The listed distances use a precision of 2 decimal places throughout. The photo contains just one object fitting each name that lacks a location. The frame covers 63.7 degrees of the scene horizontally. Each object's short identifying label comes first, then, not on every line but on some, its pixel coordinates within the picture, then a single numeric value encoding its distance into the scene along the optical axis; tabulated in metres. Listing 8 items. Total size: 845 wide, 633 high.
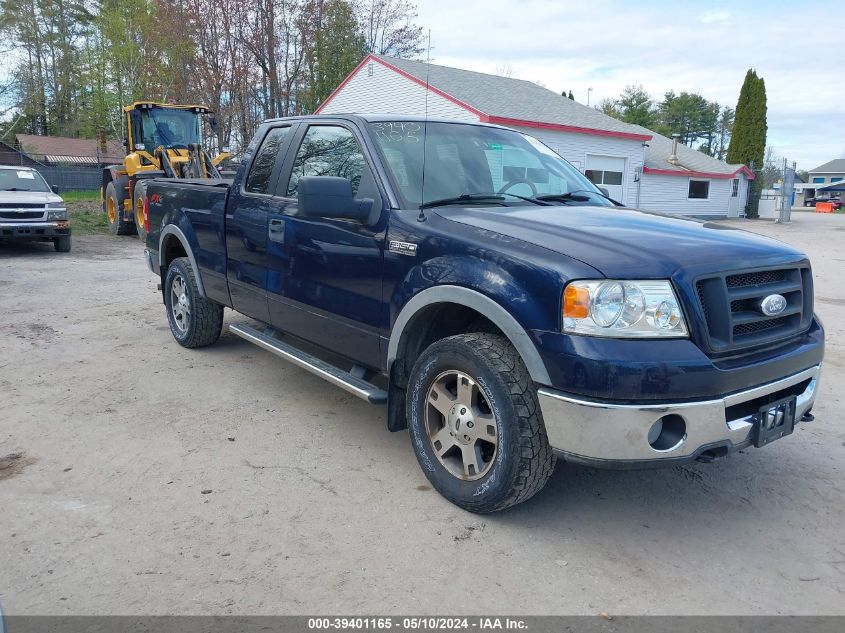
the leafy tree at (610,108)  70.44
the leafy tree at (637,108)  70.51
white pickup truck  12.91
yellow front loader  15.67
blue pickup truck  2.86
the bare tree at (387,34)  34.50
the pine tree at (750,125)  41.62
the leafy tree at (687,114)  87.00
